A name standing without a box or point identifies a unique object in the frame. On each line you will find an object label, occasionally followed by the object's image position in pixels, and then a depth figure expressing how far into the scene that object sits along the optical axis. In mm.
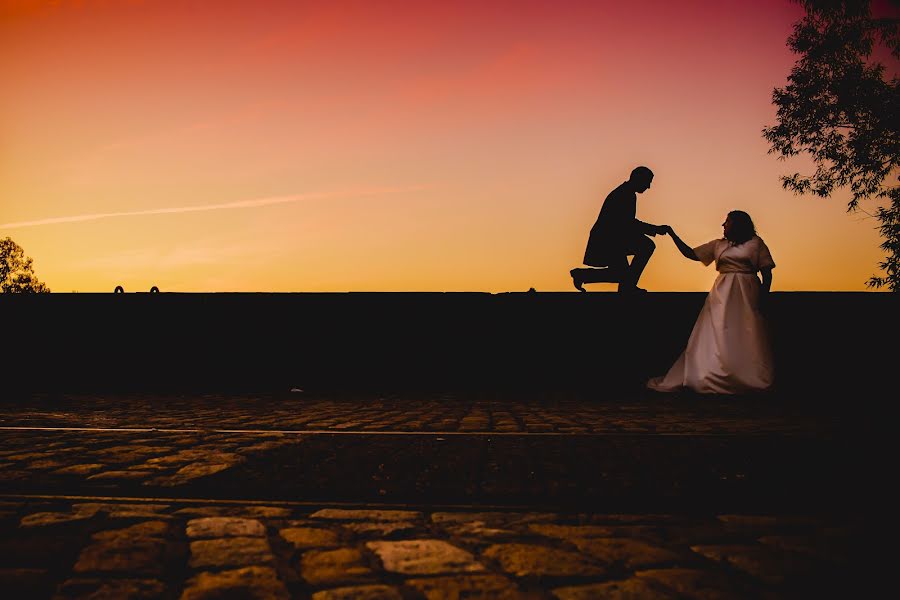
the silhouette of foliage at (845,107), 19766
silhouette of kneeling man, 9320
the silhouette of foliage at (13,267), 56000
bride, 8695
